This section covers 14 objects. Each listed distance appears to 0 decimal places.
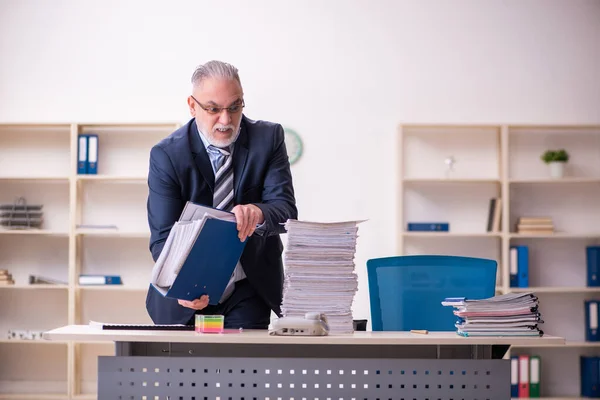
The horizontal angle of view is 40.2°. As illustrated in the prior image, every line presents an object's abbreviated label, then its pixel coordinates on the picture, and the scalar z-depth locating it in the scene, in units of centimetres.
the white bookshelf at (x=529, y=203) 600
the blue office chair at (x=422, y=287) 306
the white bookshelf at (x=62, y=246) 596
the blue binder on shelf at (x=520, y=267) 576
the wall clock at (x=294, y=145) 595
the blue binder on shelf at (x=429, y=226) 579
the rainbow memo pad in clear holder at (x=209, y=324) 229
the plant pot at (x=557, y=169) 586
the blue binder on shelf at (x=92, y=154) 582
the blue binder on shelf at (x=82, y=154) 583
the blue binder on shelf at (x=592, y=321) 584
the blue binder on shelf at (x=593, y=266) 586
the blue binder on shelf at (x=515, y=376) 571
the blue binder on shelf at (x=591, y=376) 584
